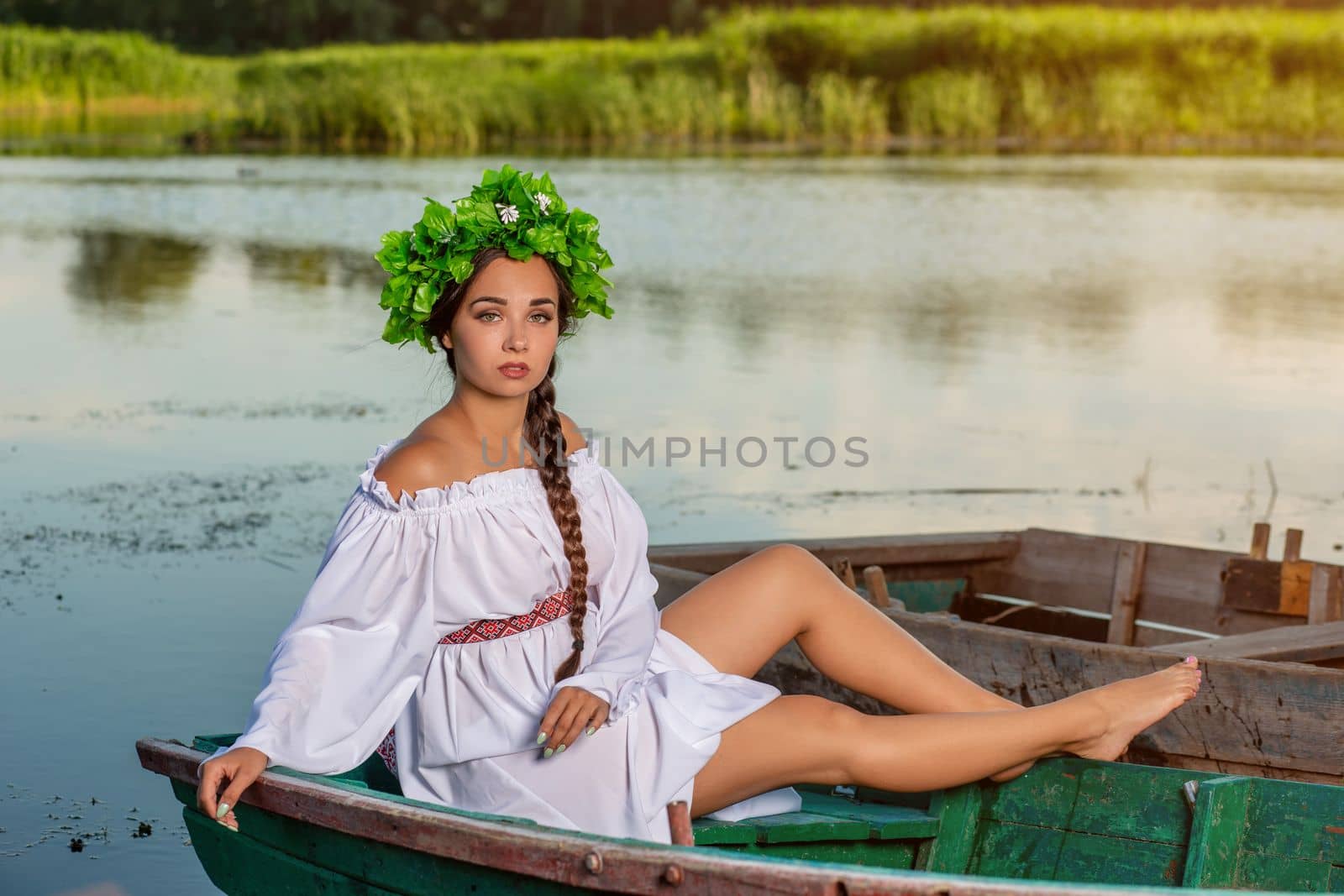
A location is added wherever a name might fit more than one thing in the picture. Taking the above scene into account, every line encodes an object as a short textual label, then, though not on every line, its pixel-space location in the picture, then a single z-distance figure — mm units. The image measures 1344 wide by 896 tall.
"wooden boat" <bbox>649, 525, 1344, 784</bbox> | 3855
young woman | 3100
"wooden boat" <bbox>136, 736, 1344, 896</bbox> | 2736
